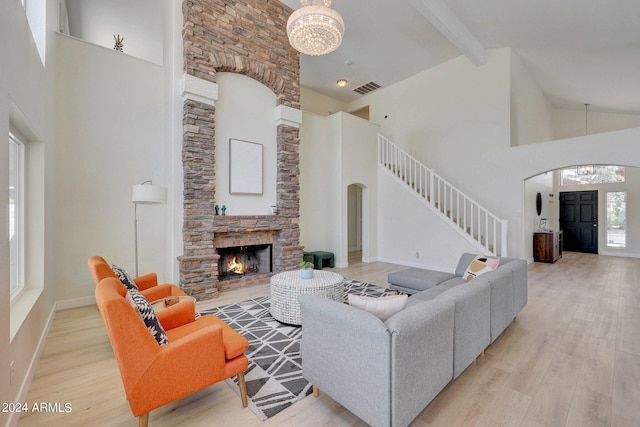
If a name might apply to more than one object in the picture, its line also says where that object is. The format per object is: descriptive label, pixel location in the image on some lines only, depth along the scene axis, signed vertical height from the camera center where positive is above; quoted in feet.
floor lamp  11.18 +0.80
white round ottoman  10.79 -3.14
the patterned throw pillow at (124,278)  8.15 -1.92
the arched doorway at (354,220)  30.82 -0.86
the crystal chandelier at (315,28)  10.58 +7.20
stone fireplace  14.56 +4.91
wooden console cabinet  22.59 -2.90
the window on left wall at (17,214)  8.46 +0.01
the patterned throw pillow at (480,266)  11.11 -2.21
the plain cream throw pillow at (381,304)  6.23 -2.10
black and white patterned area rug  6.72 -4.42
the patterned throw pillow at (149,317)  5.88 -2.22
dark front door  28.35 -0.98
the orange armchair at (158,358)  4.90 -2.85
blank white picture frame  16.50 +2.81
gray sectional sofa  4.94 -2.82
